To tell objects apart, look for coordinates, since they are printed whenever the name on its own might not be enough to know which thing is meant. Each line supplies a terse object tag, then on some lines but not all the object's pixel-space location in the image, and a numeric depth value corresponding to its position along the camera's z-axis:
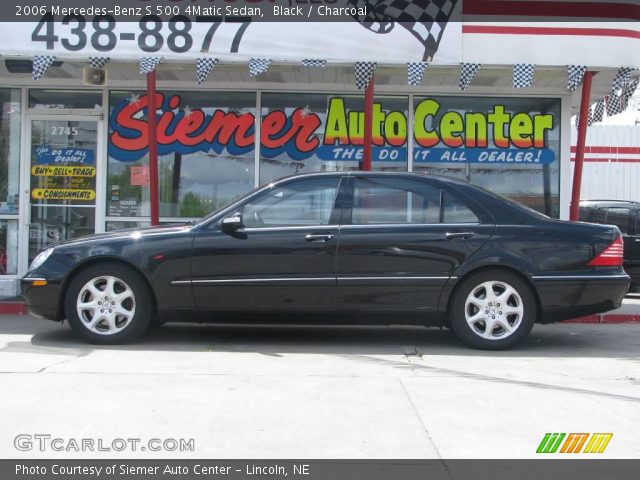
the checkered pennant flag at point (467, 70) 8.95
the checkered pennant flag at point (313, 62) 8.83
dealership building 10.82
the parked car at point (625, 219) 11.60
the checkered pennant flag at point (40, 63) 8.72
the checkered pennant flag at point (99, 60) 8.88
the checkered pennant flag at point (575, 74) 8.92
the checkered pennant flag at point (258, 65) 8.76
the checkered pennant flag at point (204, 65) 8.82
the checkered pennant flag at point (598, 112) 10.57
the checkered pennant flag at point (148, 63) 8.75
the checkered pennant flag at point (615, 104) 9.78
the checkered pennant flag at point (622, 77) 9.00
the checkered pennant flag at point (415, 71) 8.78
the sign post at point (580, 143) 9.20
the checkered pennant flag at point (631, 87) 9.60
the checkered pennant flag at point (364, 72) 8.93
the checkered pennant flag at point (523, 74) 8.84
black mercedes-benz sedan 6.72
